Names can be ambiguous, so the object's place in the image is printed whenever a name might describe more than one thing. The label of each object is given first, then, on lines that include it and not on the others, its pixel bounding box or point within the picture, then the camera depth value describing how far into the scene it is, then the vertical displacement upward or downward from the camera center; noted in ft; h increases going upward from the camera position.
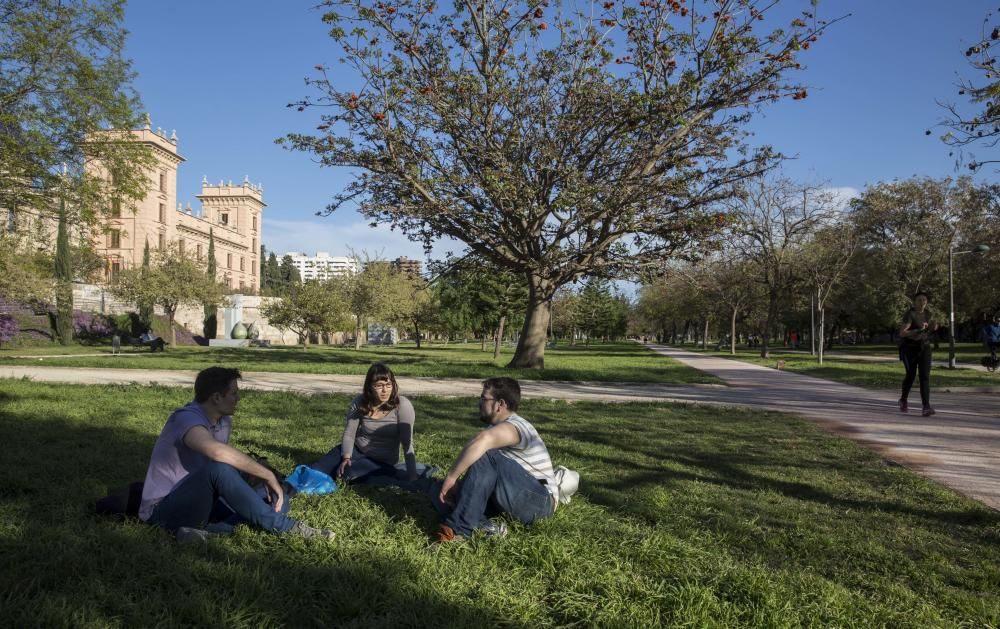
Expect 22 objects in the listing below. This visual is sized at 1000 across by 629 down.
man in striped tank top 13.08 -2.98
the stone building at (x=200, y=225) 190.60 +30.45
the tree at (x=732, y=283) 108.78 +8.01
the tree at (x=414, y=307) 153.89 +3.83
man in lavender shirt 12.35 -2.90
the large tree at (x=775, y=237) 106.73 +14.26
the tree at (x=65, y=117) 46.21 +13.90
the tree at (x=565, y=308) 188.55 +4.93
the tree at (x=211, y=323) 174.15 -0.66
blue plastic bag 15.98 -3.72
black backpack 13.33 -3.55
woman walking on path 34.24 -0.38
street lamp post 80.21 -0.79
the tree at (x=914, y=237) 130.93 +18.64
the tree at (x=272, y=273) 392.47 +28.96
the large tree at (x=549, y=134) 52.21 +15.62
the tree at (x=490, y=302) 115.65 +4.08
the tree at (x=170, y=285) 128.06 +6.52
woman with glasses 17.30 -2.84
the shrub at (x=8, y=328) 103.76 -1.62
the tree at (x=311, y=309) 137.69 +2.55
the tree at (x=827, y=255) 109.91 +12.24
